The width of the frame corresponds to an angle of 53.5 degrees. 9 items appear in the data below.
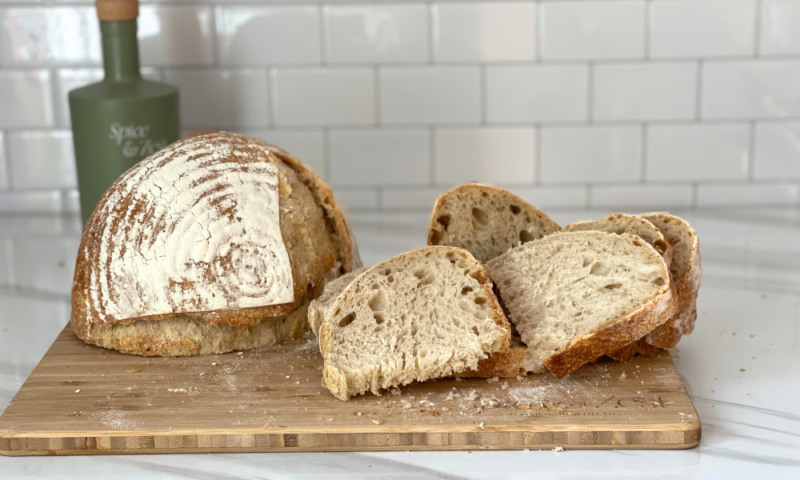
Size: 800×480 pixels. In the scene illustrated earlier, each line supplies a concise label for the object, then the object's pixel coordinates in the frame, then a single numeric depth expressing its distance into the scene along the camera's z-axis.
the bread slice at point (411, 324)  1.12
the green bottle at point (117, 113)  1.72
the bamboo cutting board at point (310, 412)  1.03
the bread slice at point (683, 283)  1.21
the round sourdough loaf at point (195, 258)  1.23
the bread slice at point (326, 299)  1.24
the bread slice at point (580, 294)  1.14
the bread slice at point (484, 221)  1.39
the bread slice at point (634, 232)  1.21
